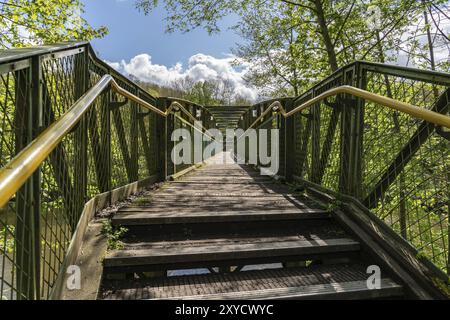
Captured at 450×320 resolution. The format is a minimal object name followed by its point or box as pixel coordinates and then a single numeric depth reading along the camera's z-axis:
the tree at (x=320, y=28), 7.03
